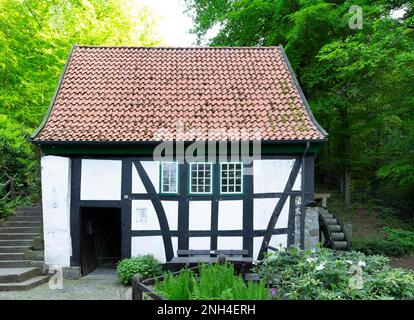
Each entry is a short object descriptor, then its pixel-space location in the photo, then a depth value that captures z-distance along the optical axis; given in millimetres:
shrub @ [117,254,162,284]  10148
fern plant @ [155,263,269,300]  5355
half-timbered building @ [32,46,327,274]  11016
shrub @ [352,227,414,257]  14312
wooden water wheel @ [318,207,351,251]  13164
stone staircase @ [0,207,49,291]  10133
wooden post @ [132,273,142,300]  6164
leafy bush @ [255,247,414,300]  6441
